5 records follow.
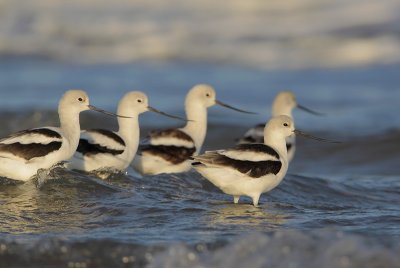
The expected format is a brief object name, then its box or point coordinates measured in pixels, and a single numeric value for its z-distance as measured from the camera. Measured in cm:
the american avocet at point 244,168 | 1548
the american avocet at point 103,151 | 1778
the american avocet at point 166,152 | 1914
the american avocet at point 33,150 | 1599
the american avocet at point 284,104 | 2355
